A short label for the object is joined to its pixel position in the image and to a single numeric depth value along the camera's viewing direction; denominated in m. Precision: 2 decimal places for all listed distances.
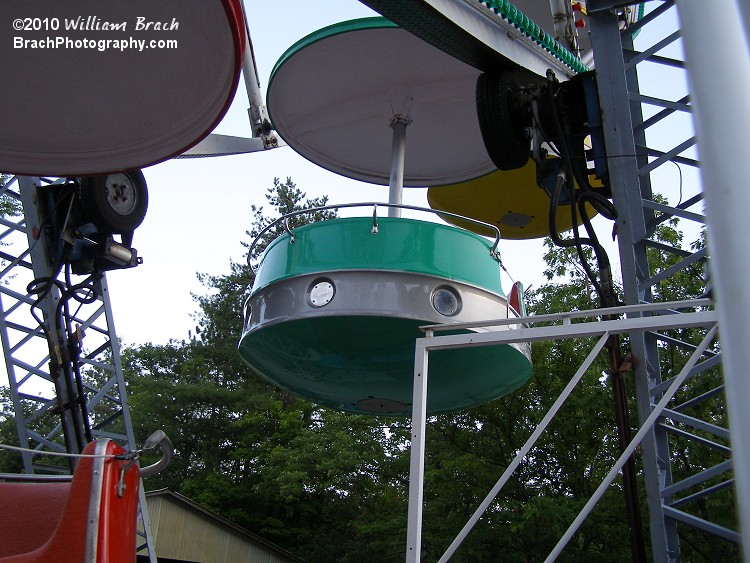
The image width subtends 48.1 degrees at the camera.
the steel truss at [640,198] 5.57
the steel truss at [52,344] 8.20
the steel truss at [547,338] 4.48
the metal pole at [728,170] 1.09
